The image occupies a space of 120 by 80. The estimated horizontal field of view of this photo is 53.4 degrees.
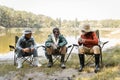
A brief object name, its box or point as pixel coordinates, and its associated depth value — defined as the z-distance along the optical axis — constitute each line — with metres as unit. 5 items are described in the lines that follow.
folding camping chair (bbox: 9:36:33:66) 4.54
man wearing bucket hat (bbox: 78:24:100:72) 3.99
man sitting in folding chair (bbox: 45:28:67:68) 4.28
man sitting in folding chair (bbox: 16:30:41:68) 4.42
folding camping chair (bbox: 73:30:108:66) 4.22
